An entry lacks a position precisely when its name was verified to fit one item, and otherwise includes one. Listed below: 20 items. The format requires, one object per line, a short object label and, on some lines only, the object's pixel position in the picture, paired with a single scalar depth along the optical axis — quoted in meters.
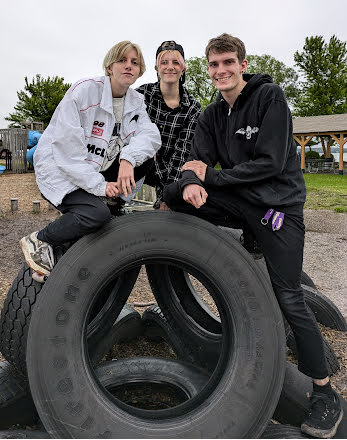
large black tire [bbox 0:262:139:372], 2.45
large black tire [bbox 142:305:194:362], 3.16
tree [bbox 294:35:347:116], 39.69
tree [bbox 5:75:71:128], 33.97
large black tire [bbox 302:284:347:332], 3.87
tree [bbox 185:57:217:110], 45.97
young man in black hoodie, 2.22
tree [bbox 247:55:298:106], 53.38
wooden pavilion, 28.84
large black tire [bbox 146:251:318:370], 3.09
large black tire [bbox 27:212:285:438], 2.02
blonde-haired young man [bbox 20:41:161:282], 2.29
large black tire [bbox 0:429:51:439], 2.13
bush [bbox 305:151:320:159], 37.31
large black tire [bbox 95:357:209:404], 2.62
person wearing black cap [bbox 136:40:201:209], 3.10
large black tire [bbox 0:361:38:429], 2.57
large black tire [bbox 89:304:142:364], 3.29
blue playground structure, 19.17
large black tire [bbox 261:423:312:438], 2.18
